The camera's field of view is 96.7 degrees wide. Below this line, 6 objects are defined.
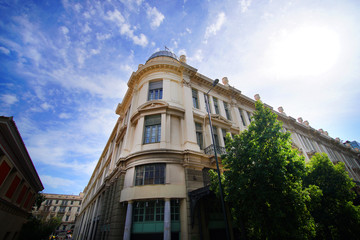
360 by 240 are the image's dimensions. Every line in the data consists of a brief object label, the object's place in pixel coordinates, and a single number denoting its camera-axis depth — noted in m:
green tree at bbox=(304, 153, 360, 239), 10.68
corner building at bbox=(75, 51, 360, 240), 11.09
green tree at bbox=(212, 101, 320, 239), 7.25
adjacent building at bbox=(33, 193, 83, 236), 54.10
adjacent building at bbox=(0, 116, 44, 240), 9.31
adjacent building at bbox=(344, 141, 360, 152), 56.91
